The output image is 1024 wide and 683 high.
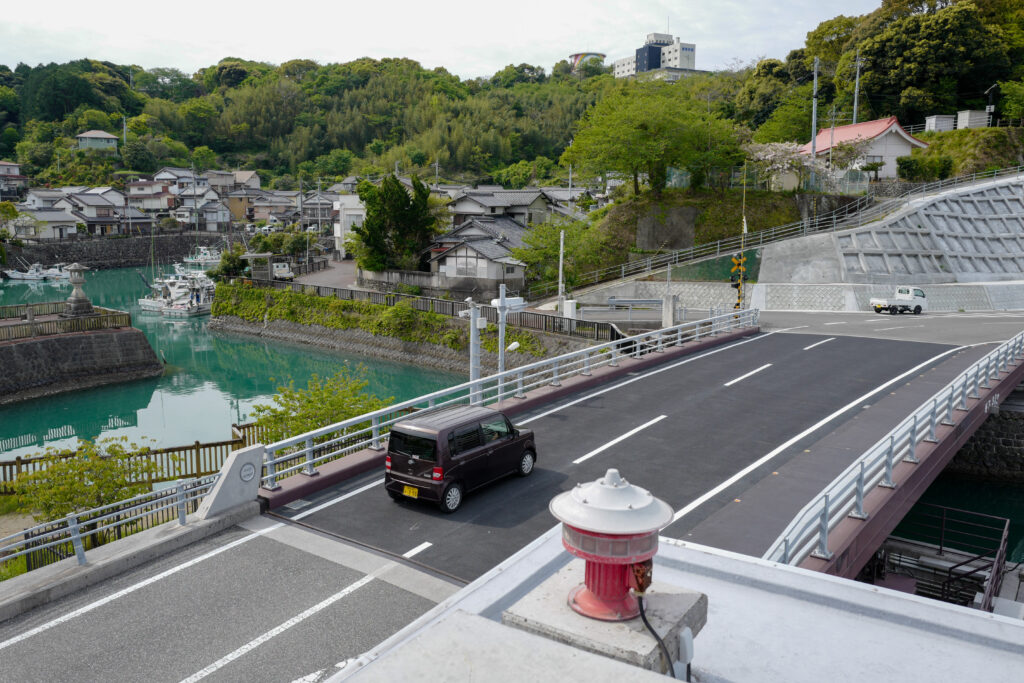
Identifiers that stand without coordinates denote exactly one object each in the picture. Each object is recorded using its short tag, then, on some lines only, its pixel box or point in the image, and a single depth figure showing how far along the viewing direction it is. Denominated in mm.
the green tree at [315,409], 18500
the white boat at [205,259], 83750
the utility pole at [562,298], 38694
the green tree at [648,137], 48719
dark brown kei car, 11617
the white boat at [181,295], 62541
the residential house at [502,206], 63438
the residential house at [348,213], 77938
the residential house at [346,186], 105250
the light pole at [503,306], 19688
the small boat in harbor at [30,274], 78250
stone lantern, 39094
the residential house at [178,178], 109625
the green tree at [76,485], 14195
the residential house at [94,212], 93375
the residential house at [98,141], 117312
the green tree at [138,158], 116688
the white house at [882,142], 56250
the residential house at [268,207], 112306
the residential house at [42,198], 92438
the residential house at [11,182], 102375
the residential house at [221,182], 120938
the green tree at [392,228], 52812
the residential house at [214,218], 105500
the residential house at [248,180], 128500
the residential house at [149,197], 103875
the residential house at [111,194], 97875
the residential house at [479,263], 47469
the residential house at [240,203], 116812
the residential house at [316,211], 99938
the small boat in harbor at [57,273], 79562
